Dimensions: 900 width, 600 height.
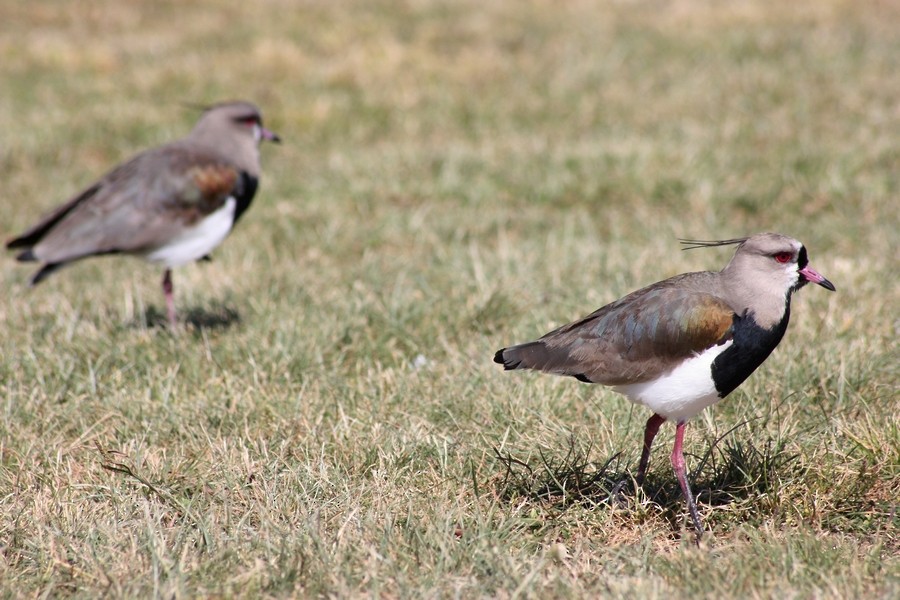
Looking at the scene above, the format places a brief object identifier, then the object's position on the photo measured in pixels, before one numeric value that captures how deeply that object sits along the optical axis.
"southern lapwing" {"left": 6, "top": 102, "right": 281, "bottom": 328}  12.73
